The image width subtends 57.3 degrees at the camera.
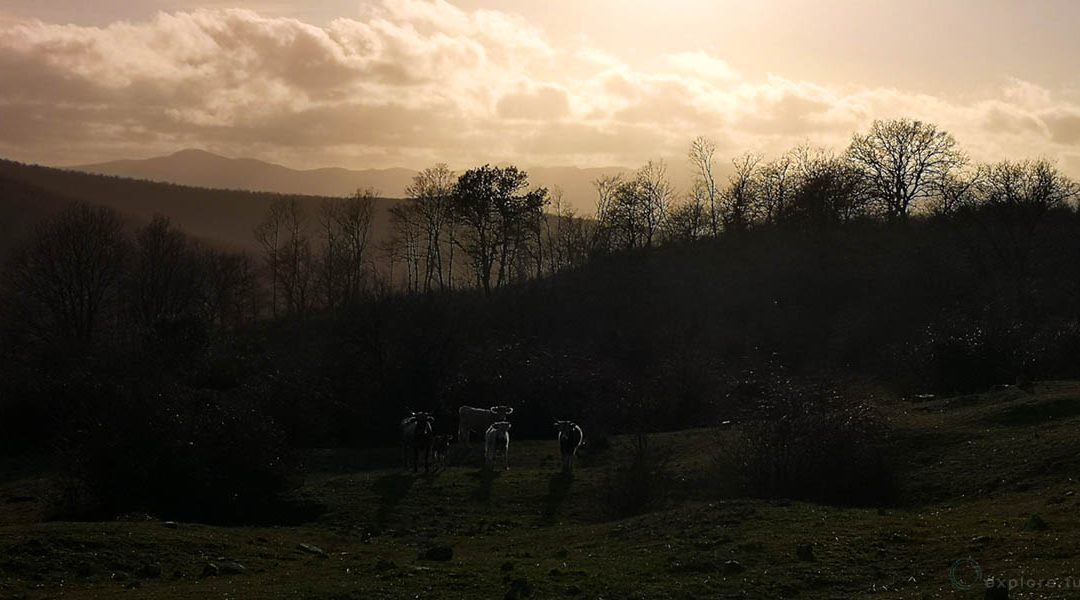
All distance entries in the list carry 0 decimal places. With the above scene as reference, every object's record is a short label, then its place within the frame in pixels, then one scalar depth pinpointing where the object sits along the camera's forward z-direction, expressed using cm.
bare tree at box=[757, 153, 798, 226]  9188
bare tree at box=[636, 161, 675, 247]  9638
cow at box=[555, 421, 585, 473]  3719
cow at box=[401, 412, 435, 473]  3738
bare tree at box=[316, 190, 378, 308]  10181
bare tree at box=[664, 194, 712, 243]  9625
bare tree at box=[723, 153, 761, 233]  9475
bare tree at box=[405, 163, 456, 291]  9500
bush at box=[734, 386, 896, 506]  2970
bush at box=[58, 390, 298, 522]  3144
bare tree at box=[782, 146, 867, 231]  8650
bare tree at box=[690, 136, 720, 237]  9861
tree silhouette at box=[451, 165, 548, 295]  8538
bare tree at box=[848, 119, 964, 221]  9394
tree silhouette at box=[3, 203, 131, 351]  7638
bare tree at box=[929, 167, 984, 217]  8821
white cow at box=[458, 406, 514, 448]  4575
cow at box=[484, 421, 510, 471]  3816
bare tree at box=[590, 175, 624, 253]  9562
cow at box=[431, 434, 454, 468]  3991
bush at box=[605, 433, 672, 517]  3017
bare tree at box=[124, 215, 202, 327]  8369
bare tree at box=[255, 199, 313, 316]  10425
